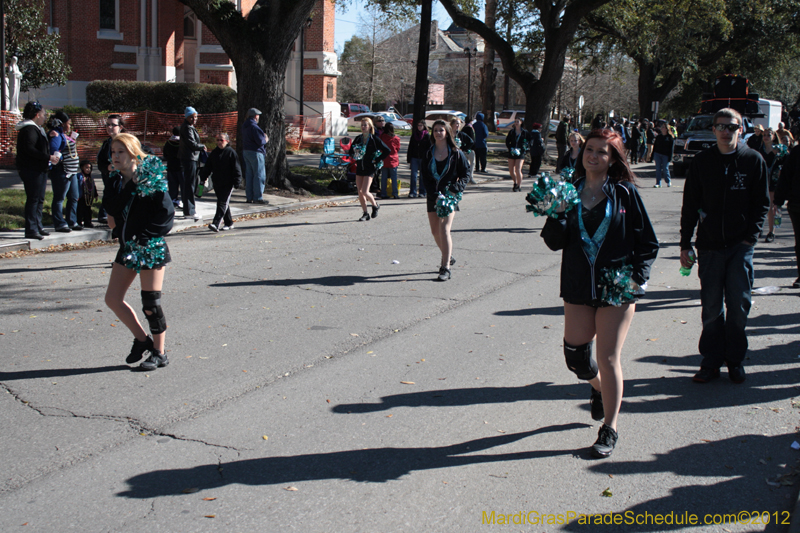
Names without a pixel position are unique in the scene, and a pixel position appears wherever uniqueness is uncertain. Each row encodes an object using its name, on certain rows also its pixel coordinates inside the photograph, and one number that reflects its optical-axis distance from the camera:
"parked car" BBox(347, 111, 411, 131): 50.05
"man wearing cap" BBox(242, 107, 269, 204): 14.77
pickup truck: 24.38
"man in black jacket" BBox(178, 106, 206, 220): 12.99
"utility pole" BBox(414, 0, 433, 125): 20.52
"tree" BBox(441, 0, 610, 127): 25.53
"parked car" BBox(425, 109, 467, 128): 42.28
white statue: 20.27
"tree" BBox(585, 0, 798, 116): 30.36
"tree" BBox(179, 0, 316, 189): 15.77
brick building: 32.97
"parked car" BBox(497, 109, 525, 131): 56.16
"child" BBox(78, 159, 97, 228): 11.81
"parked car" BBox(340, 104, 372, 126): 54.65
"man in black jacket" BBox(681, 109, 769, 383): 5.25
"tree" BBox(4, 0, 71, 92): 23.52
